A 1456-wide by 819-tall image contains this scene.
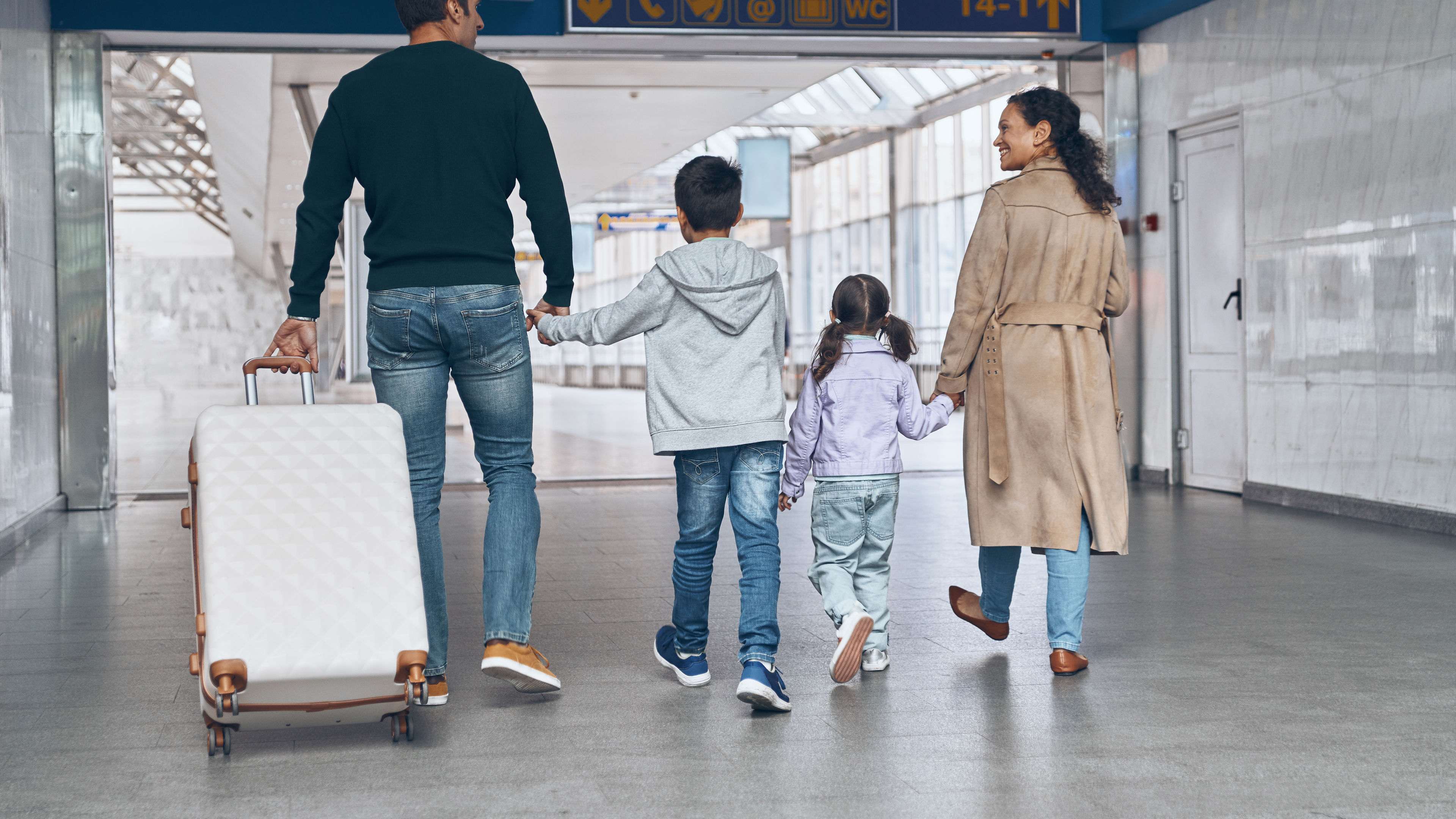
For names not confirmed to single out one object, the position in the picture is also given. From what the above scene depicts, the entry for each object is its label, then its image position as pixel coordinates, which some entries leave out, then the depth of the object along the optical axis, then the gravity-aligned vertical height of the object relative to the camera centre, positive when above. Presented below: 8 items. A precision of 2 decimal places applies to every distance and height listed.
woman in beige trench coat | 3.79 +0.09
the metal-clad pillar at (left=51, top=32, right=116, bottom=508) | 8.27 +0.76
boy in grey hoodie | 3.41 +0.04
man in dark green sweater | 3.25 +0.35
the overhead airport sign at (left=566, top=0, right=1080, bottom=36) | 8.67 +2.34
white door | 8.39 +0.48
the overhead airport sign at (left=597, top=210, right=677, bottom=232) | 35.59 +4.24
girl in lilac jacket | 3.70 -0.14
